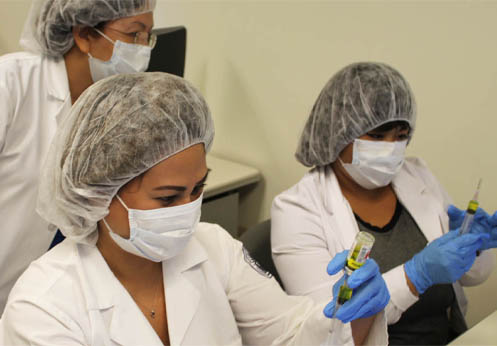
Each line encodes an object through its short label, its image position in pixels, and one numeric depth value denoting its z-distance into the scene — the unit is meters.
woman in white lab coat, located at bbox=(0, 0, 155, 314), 1.52
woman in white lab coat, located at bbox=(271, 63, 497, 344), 1.49
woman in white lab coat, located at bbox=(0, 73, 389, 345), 0.95
